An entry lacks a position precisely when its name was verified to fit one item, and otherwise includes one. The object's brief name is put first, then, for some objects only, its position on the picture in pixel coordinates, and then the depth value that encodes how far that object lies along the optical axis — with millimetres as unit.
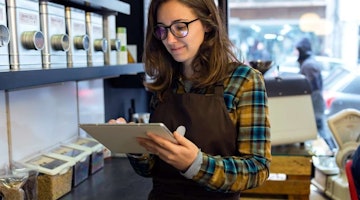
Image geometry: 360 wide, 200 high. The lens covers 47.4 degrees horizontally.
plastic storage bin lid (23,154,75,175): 1566
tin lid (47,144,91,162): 1733
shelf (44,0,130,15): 1613
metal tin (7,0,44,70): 1226
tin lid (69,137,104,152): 1917
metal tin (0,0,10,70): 1149
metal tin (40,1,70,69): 1397
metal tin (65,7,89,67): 1565
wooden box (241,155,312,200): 2023
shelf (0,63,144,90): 1094
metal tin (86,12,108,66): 1730
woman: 1142
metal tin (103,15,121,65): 1890
